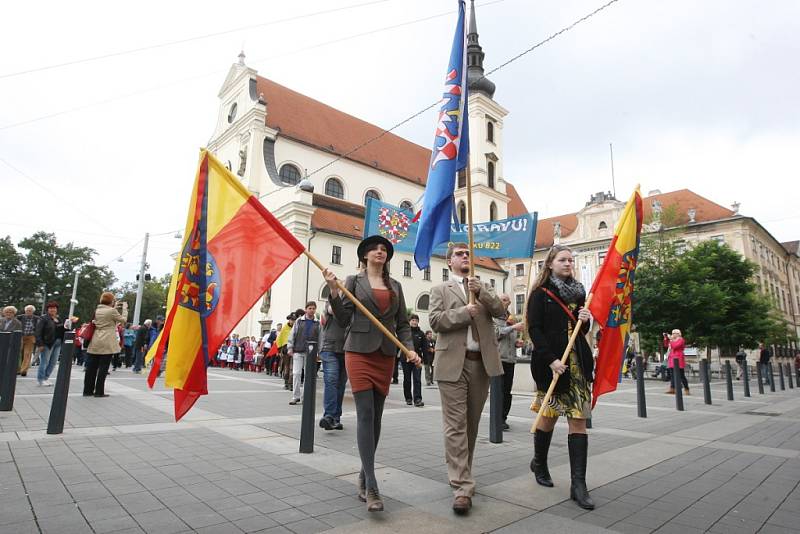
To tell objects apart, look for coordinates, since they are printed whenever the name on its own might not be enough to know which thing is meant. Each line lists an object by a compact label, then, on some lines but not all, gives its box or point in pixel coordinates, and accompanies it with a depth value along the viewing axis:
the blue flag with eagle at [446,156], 4.46
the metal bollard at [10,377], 6.77
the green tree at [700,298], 25.72
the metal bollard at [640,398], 8.59
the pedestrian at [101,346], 8.82
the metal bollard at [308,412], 4.97
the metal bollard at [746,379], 13.90
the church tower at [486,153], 47.38
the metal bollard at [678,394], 9.98
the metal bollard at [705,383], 11.30
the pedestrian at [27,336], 12.82
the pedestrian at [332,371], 6.55
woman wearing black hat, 3.48
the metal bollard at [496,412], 5.90
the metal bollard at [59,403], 5.43
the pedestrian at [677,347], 12.31
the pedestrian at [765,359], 20.20
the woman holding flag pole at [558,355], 3.77
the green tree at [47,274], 53.12
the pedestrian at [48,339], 11.00
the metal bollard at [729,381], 12.46
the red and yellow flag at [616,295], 4.55
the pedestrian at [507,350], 7.23
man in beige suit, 3.60
